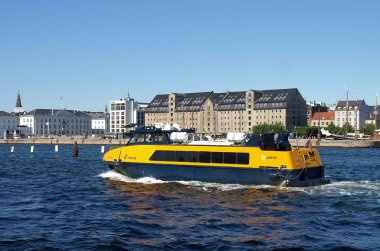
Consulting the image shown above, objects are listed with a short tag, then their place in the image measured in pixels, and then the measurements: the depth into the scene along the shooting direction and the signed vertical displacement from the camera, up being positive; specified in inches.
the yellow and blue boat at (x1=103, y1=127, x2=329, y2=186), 1406.3 -69.4
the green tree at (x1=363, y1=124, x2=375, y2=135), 7003.9 +102.6
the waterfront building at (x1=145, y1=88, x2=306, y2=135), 7613.2 +424.0
